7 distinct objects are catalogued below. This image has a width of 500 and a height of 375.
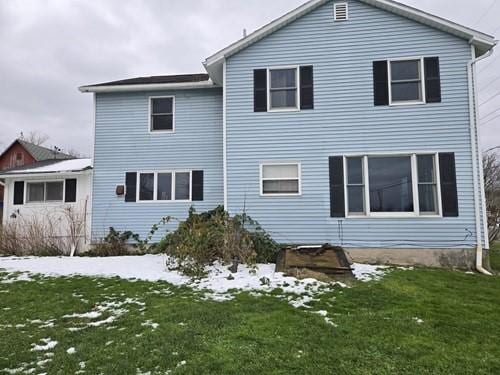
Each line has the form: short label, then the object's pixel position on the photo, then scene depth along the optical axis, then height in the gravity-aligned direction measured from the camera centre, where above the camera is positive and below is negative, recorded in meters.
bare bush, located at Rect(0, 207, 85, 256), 10.47 -0.88
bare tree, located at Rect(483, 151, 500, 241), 10.99 +0.77
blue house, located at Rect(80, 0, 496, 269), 8.29 +2.08
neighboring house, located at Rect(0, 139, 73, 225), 25.88 +4.54
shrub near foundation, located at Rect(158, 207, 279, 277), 7.17 -0.94
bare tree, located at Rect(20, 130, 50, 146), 44.81 +10.13
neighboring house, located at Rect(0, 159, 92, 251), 10.86 +0.26
